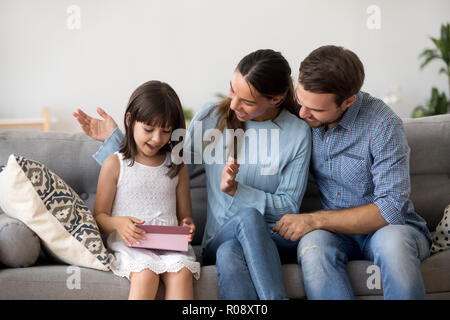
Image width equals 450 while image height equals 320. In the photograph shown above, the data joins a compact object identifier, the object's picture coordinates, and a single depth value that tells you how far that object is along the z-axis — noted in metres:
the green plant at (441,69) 4.97
